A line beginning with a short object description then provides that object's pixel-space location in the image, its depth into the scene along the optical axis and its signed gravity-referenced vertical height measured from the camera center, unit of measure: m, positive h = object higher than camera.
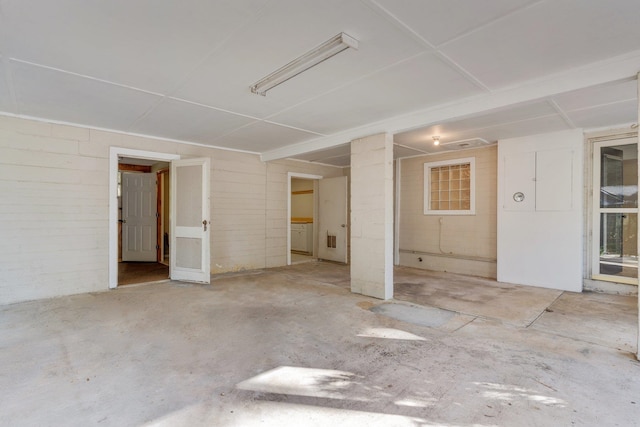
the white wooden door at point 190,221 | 5.22 -0.14
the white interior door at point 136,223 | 7.32 -0.26
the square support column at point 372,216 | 4.34 -0.03
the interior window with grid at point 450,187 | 6.23 +0.58
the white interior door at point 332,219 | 7.50 -0.13
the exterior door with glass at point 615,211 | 4.67 +0.08
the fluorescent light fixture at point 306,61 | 2.30 +1.30
